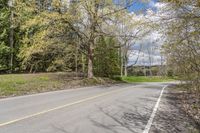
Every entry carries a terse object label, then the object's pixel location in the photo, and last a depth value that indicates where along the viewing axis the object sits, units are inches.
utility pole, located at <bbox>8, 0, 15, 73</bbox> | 759.0
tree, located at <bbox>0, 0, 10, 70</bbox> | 736.9
